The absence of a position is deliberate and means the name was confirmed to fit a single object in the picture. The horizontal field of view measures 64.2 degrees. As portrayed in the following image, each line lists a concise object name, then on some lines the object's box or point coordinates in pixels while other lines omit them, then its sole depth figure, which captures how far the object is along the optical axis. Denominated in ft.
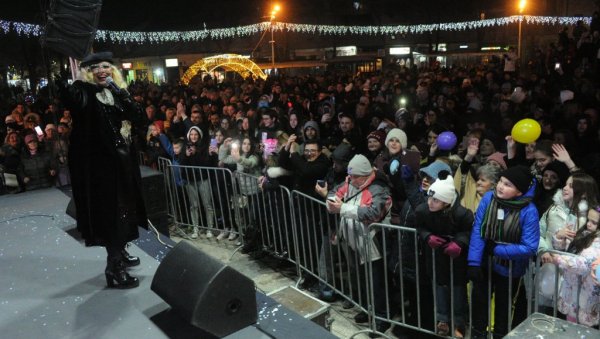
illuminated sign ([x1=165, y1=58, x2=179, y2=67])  116.26
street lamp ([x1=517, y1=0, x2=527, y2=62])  59.37
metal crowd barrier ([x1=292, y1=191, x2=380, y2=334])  14.92
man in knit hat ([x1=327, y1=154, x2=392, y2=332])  14.29
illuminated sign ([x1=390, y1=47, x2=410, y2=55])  123.95
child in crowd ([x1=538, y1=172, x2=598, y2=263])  12.31
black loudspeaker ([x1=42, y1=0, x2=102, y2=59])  10.80
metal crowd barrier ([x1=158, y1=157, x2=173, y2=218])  23.48
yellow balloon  17.35
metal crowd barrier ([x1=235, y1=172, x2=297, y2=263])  18.54
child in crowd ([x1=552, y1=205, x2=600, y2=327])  11.05
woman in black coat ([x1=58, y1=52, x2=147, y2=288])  9.95
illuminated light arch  62.95
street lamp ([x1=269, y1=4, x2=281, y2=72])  70.24
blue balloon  18.52
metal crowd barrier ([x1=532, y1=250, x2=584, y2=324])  11.16
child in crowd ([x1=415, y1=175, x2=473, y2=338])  12.41
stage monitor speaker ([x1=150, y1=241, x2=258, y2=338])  8.86
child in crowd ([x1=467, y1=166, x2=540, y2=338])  11.49
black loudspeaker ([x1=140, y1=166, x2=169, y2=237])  18.85
